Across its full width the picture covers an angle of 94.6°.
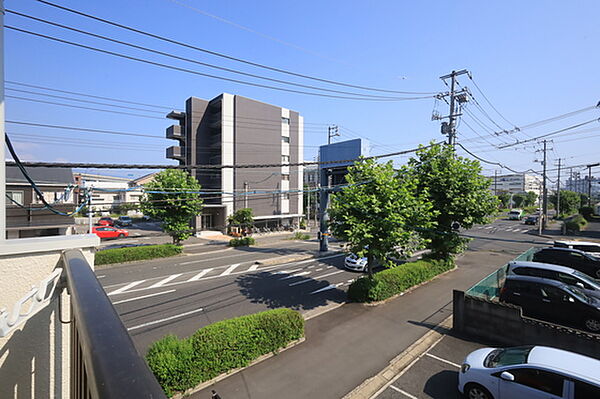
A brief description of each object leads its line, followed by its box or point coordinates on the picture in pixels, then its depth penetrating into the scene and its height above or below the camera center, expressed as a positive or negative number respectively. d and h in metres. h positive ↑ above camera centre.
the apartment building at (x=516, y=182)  119.94 +6.69
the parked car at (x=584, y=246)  17.94 -3.21
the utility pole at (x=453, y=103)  18.09 +6.30
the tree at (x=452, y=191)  14.24 +0.29
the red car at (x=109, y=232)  28.99 -4.10
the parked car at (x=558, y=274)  10.59 -3.15
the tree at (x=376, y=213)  11.01 -0.69
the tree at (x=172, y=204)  21.05 -0.72
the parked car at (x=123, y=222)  40.12 -4.01
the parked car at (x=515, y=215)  49.28 -3.22
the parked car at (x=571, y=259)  14.55 -3.41
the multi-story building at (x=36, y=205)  16.78 -0.66
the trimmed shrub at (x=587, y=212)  45.72 -2.43
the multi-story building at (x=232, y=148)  36.38 +6.46
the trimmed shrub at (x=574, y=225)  31.78 -3.19
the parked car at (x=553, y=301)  9.25 -3.68
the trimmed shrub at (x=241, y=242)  27.84 -4.75
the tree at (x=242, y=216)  33.07 -2.55
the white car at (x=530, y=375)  5.41 -3.78
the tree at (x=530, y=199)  84.64 -0.58
